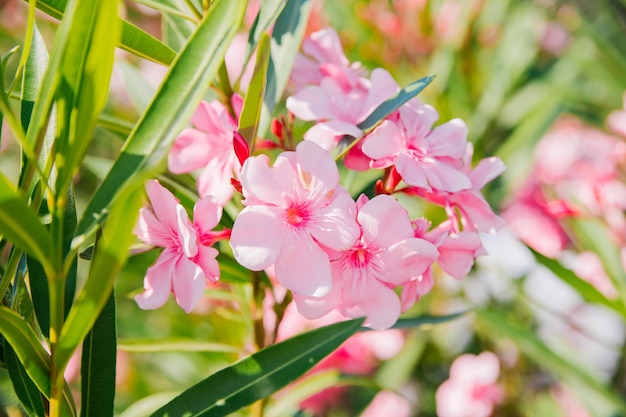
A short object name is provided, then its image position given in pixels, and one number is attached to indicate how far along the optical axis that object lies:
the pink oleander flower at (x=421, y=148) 0.67
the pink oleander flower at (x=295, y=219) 0.61
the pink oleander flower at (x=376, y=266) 0.64
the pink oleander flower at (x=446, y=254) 0.69
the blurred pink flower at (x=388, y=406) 1.69
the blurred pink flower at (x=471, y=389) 1.58
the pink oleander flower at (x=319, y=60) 0.84
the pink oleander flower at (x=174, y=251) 0.64
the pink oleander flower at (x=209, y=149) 0.75
